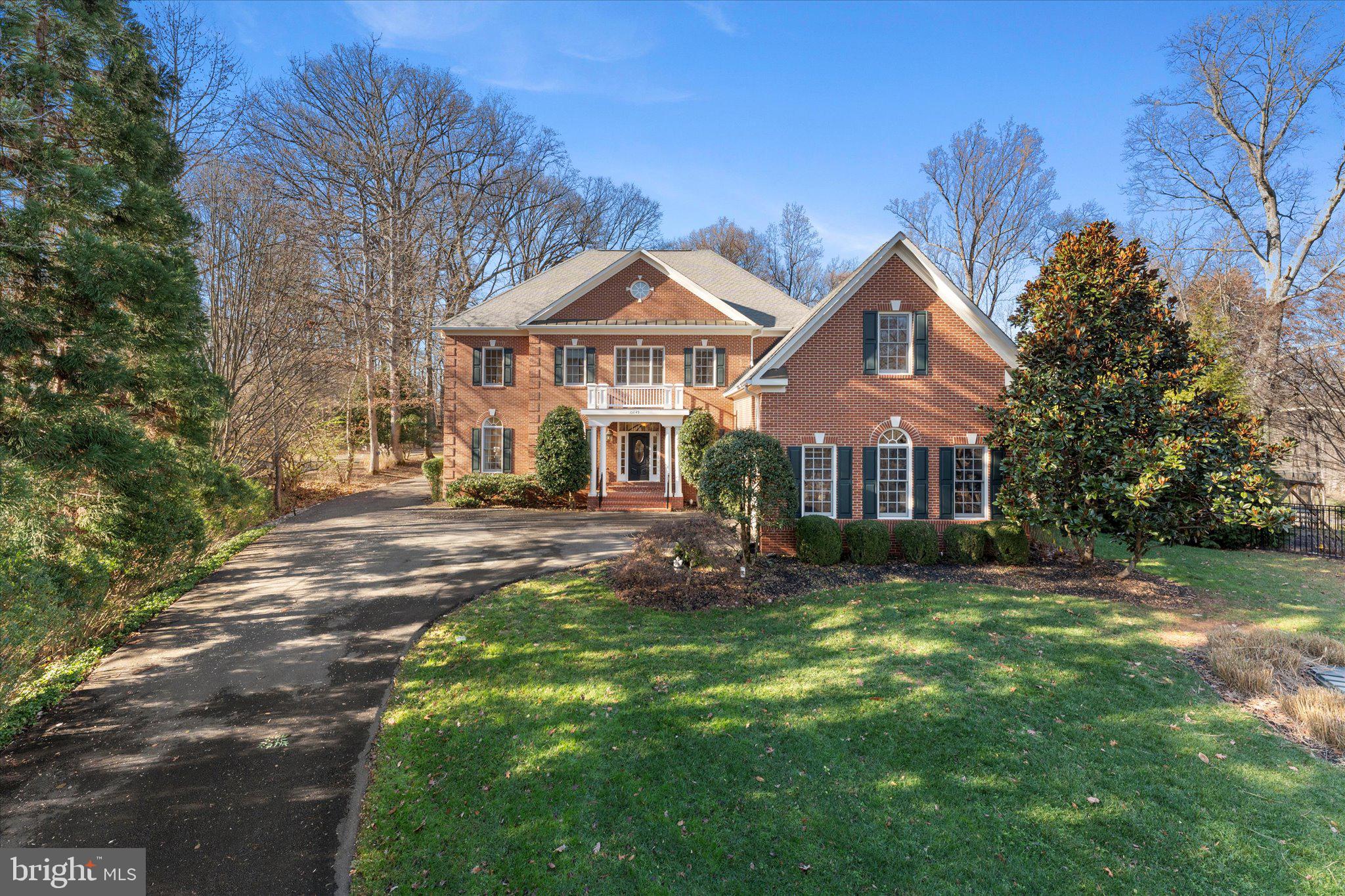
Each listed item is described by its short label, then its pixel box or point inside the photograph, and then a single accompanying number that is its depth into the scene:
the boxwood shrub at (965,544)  11.66
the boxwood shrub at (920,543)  11.59
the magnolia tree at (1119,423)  8.91
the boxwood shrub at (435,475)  20.84
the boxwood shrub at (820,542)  11.55
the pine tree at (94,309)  6.12
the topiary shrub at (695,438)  19.03
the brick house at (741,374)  12.57
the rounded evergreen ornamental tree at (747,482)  10.54
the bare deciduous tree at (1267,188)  18.34
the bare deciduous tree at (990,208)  29.12
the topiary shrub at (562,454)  19.08
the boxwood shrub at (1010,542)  11.69
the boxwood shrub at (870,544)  11.59
